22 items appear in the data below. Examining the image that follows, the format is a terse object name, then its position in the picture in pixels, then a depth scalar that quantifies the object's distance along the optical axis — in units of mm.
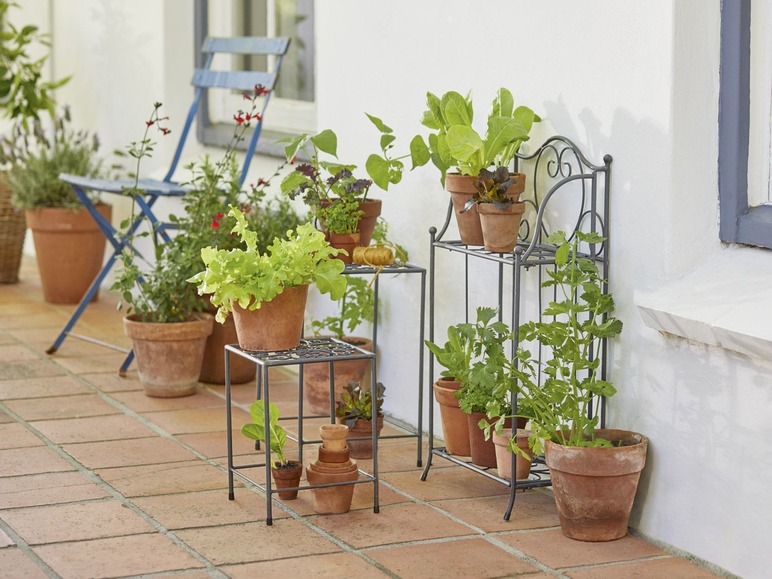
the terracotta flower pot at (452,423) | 5701
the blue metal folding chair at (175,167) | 7664
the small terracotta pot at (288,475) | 5427
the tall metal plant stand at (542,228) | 5180
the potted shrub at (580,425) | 4861
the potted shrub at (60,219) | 9758
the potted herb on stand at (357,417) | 6151
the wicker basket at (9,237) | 10555
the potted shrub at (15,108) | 10488
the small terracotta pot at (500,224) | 5302
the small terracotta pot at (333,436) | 5326
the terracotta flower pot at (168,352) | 7195
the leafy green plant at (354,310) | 6848
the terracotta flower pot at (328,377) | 6818
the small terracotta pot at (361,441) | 6154
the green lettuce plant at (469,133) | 5287
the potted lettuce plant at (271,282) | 5119
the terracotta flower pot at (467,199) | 5460
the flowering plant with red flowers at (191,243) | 7232
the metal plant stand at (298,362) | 5129
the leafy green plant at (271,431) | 5473
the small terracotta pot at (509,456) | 5299
